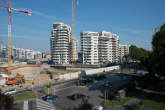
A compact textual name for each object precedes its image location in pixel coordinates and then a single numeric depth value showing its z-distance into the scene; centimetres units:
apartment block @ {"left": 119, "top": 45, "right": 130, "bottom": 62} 14830
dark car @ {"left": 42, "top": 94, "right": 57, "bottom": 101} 2729
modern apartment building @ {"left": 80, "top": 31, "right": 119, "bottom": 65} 10100
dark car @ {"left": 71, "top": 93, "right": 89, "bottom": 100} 2665
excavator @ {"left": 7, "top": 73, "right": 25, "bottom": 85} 4531
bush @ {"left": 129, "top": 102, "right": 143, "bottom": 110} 1896
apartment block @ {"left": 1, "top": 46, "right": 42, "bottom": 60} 18662
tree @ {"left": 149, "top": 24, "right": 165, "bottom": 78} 2377
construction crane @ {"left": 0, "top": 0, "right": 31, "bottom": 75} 7600
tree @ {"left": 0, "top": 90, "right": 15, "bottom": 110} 1129
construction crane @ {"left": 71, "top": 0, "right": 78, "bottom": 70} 10379
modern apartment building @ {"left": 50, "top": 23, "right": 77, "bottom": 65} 10131
